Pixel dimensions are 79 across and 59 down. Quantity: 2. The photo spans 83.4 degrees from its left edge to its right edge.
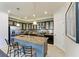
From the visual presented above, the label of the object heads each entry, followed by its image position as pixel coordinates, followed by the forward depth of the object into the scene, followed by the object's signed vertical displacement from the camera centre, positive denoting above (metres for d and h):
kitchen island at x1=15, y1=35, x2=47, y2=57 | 1.59 -0.62
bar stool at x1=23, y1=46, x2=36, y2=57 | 1.34 -0.64
